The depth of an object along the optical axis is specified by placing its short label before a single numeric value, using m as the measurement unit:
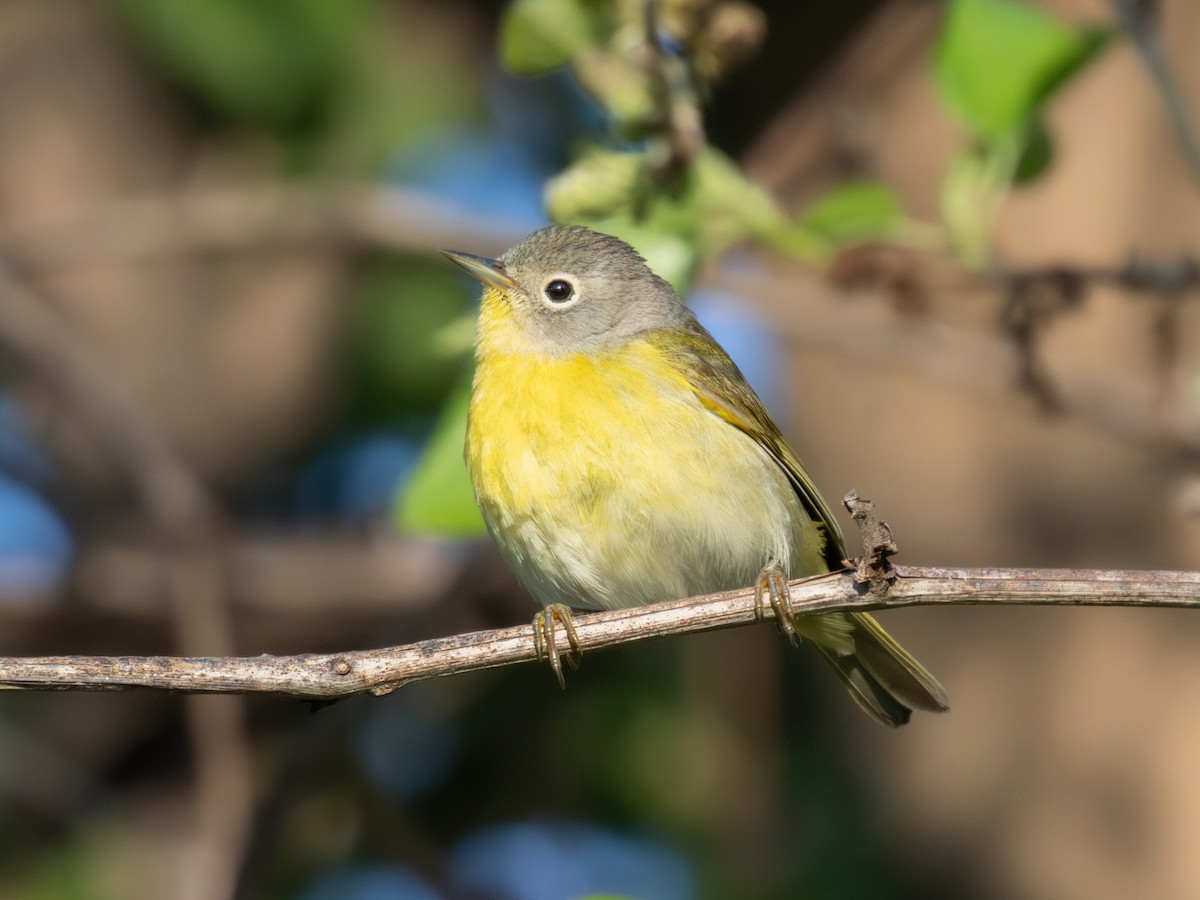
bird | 7.31
